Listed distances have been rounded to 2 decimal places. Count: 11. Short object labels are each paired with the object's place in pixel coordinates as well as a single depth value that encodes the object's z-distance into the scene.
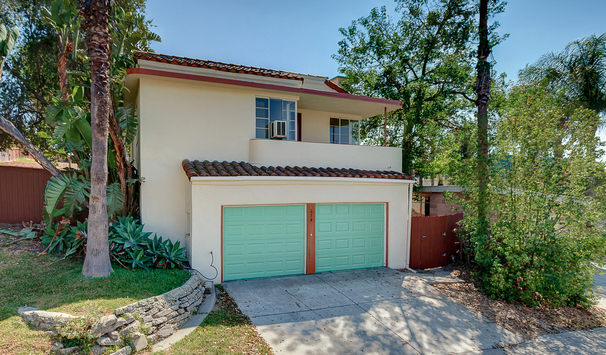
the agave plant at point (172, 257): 7.91
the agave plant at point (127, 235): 7.76
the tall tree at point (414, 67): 16.47
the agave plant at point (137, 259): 7.54
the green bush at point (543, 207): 8.29
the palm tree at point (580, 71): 17.20
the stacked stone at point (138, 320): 4.96
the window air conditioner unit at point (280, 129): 10.24
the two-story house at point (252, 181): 8.70
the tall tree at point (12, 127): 8.09
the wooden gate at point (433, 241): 11.06
